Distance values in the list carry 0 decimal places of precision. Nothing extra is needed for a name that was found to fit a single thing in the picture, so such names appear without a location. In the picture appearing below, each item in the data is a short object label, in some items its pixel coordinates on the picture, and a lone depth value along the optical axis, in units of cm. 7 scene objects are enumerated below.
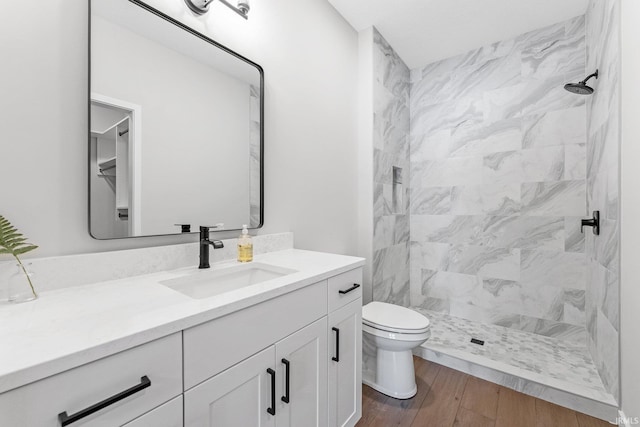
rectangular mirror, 104
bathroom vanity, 54
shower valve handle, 186
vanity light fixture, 127
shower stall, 192
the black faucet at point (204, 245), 124
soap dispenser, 139
